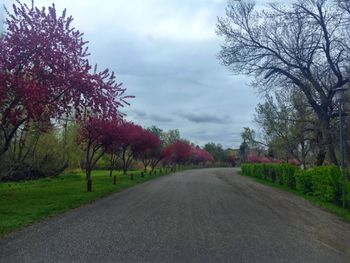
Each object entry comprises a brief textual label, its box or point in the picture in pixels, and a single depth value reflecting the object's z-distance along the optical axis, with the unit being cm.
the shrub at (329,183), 1811
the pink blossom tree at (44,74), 1434
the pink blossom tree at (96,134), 2455
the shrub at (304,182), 2258
